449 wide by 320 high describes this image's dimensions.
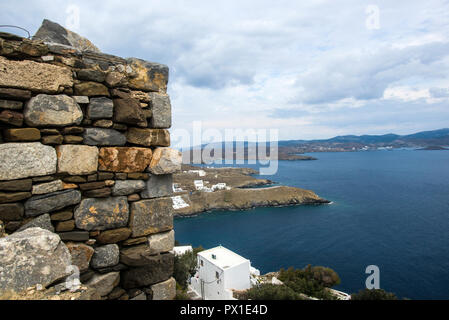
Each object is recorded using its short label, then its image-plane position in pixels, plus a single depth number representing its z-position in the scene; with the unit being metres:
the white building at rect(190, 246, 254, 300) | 18.89
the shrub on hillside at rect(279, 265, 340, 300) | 20.50
